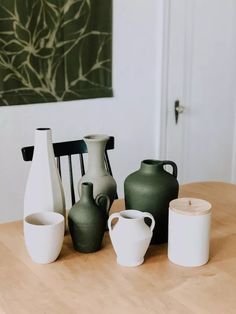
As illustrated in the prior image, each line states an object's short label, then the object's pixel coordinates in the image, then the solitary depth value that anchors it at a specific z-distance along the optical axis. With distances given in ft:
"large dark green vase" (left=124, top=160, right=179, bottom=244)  4.62
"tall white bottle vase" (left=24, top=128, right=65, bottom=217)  4.64
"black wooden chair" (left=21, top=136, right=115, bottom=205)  6.21
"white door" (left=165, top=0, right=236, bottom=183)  10.41
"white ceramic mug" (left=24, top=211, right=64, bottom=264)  4.19
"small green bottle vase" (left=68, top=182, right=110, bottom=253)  4.45
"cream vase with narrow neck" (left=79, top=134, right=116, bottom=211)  4.85
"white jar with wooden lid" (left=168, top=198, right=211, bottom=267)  4.24
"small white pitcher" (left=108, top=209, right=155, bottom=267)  4.20
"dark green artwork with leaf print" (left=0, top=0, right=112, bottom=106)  8.32
